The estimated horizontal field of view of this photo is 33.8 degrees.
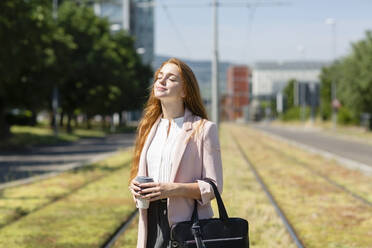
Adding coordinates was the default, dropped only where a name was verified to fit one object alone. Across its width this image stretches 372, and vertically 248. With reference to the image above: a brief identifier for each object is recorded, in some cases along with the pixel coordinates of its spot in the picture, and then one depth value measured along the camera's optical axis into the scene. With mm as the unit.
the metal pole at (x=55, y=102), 33734
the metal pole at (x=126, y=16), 85000
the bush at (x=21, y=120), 51016
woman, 3014
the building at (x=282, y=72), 43719
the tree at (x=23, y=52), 21438
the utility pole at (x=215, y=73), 23188
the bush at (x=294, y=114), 84062
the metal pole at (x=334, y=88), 51906
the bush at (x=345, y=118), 59891
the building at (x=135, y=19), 103062
